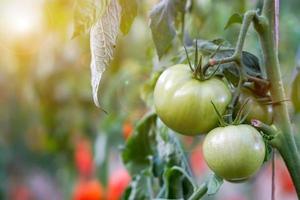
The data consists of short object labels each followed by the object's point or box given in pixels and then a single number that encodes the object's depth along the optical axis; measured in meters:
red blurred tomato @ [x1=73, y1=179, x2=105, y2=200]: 1.62
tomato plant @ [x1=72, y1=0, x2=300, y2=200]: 0.60
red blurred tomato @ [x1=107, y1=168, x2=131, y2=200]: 1.52
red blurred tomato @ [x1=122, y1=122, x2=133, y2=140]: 1.25
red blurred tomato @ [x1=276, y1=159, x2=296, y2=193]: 1.65
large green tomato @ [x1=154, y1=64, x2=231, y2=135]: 0.61
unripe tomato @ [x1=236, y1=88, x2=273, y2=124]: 0.65
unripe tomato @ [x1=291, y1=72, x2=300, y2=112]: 0.78
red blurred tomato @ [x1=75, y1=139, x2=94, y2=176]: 1.92
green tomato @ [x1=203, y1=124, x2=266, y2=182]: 0.59
